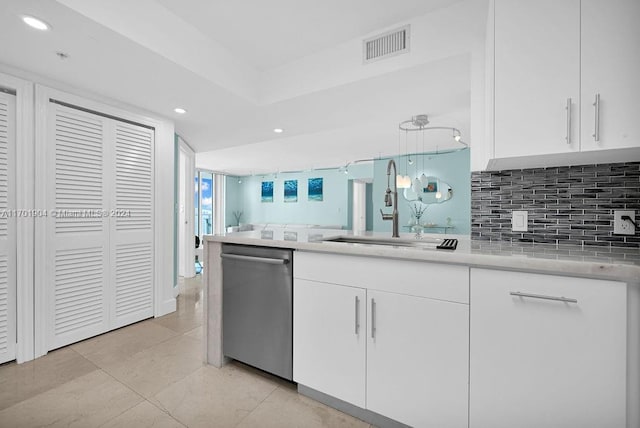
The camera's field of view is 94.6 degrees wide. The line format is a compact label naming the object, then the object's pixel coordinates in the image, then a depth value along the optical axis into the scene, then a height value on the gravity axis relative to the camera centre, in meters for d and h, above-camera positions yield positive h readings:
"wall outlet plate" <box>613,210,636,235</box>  1.43 -0.05
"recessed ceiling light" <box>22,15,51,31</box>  1.55 +1.01
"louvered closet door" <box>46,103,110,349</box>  2.32 -0.14
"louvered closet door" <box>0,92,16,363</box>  2.09 -0.14
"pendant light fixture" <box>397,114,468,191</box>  3.76 +1.23
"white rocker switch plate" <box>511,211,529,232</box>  1.66 -0.05
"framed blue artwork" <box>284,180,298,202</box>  9.62 +0.69
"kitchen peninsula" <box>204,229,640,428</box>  1.00 -0.49
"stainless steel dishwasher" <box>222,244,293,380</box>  1.71 -0.59
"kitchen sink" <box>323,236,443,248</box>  1.78 -0.18
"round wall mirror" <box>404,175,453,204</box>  6.39 +0.43
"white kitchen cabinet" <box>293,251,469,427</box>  1.25 -0.59
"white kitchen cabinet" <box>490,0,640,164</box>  1.16 +0.57
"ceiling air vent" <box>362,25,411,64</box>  2.02 +1.18
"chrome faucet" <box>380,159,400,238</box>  1.93 +0.00
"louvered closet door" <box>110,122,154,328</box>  2.74 -0.15
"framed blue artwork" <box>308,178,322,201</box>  9.14 +0.70
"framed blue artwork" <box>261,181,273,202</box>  10.06 +0.69
